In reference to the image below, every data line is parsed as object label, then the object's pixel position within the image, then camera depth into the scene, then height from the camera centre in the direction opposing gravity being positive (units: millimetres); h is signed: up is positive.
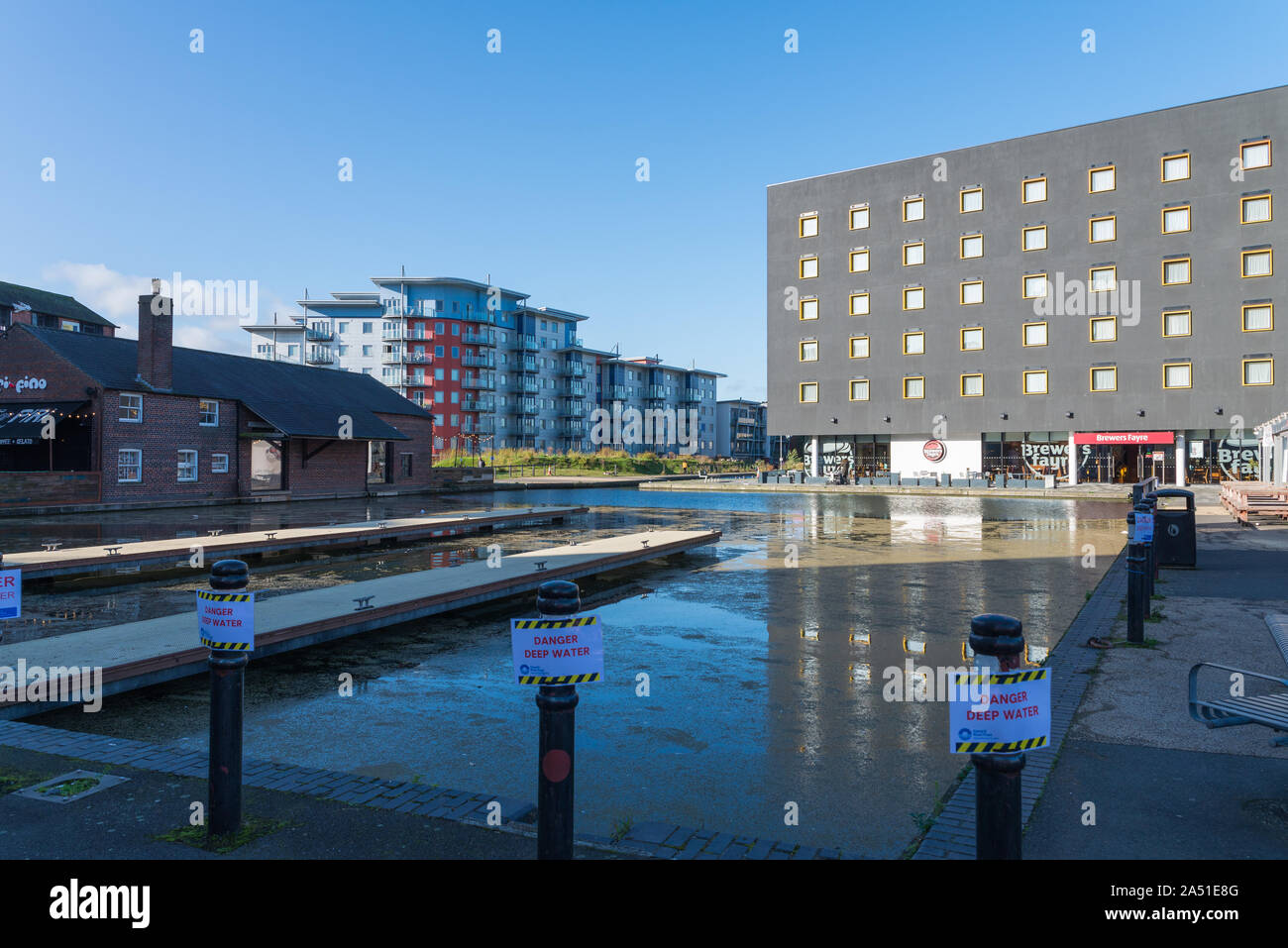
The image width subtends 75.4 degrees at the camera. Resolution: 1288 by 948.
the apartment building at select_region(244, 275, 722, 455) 96250 +14009
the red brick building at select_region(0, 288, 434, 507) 31344 +1839
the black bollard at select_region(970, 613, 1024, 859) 3096 -1183
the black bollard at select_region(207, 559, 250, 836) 4066 -1299
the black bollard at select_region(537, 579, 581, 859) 3531 -1236
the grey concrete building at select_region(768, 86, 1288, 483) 42781 +9511
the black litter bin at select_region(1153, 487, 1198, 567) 14234 -1161
